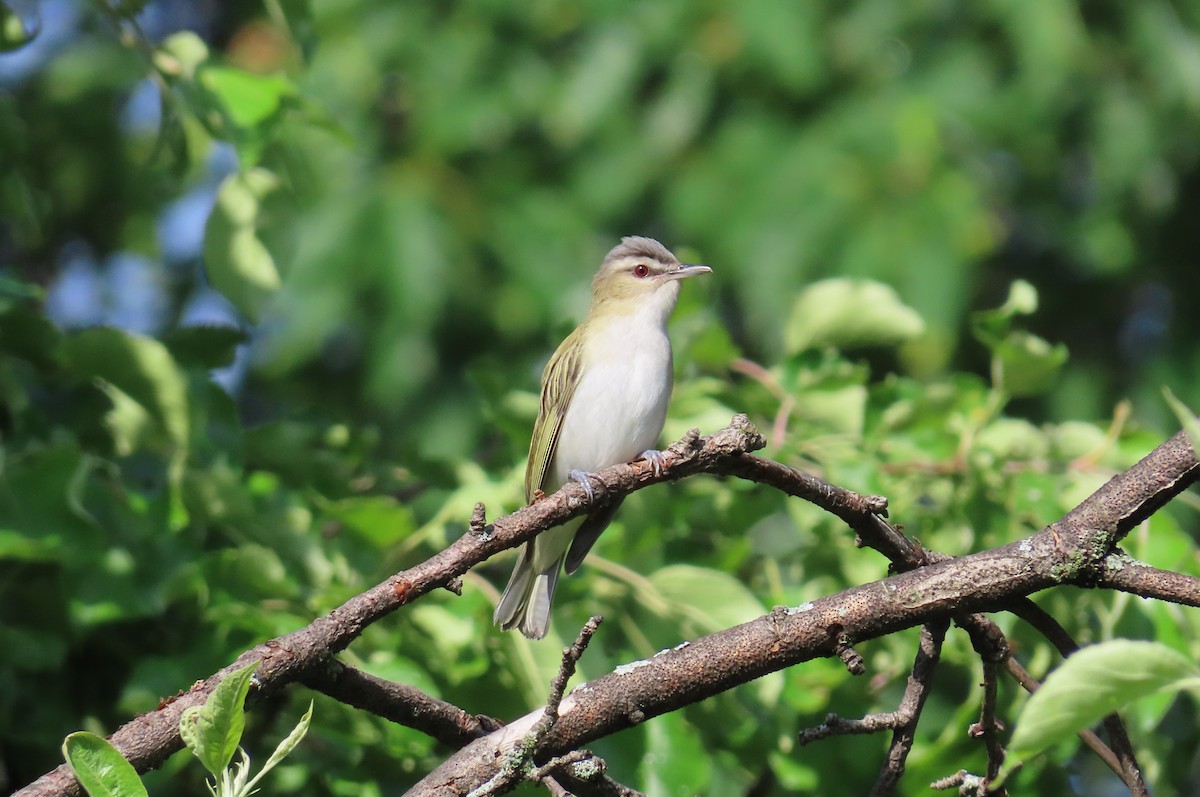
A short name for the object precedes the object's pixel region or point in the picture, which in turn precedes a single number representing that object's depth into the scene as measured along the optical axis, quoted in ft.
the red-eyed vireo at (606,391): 23.57
